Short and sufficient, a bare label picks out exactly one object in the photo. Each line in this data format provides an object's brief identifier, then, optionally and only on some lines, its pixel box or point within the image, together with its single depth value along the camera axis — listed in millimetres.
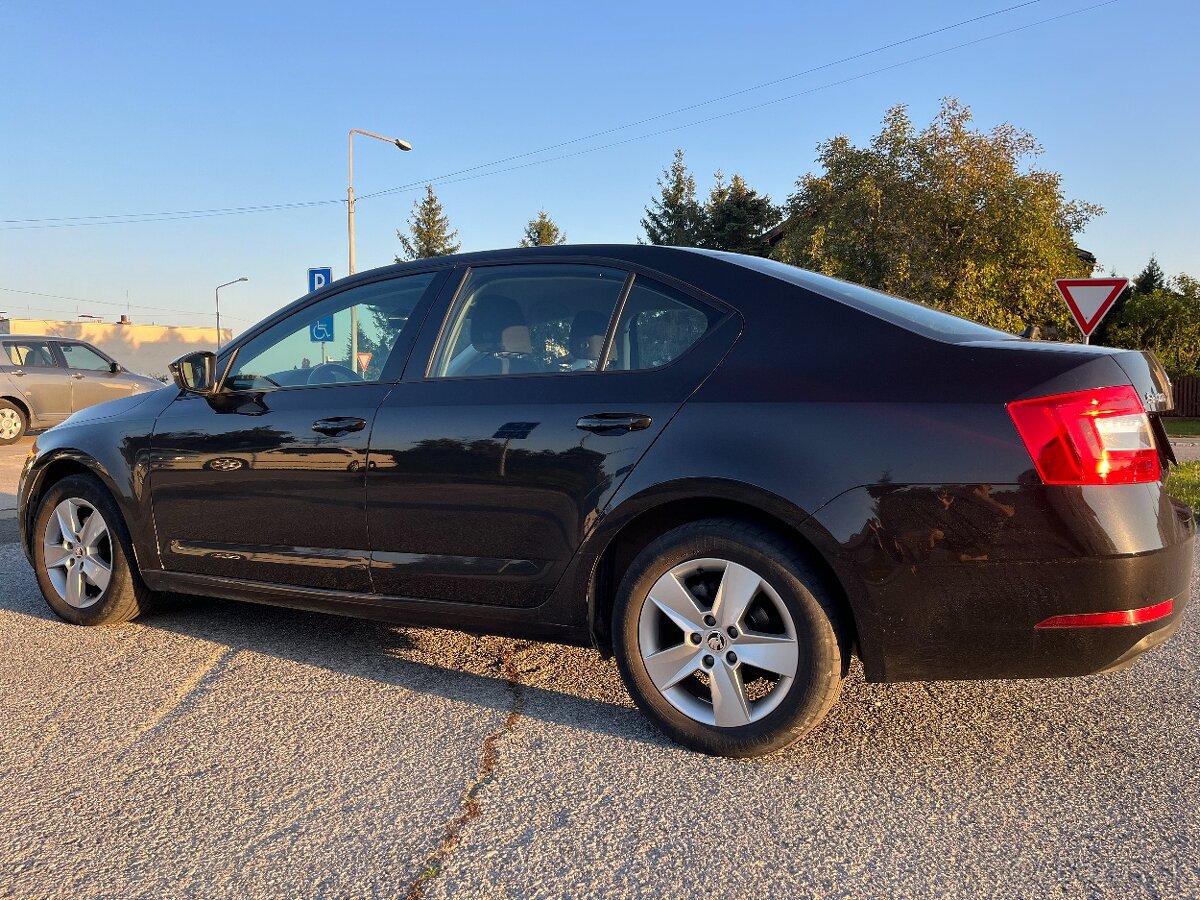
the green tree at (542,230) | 56250
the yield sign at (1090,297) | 10297
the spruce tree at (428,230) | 57844
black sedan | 2434
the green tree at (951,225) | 25531
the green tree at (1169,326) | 34562
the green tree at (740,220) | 46438
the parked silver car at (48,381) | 14375
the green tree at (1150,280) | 45000
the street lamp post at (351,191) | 25700
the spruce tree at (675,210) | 51219
